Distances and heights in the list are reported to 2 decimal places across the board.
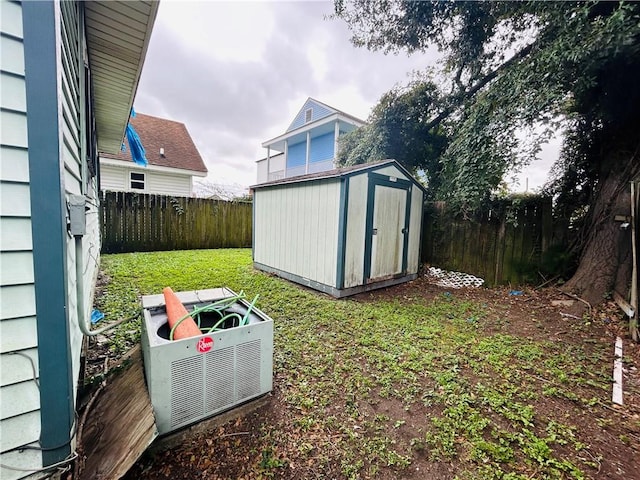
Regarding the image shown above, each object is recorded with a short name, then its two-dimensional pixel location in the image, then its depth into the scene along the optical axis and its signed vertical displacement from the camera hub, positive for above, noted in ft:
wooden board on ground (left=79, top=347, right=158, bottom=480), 4.33 -4.02
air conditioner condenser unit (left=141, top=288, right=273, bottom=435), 5.10 -3.14
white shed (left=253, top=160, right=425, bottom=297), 14.75 -0.29
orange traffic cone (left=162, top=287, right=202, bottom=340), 5.55 -2.29
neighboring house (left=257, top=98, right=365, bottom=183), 38.57 +13.65
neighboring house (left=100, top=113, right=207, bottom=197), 36.22 +7.31
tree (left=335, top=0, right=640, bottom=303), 11.21 +6.39
